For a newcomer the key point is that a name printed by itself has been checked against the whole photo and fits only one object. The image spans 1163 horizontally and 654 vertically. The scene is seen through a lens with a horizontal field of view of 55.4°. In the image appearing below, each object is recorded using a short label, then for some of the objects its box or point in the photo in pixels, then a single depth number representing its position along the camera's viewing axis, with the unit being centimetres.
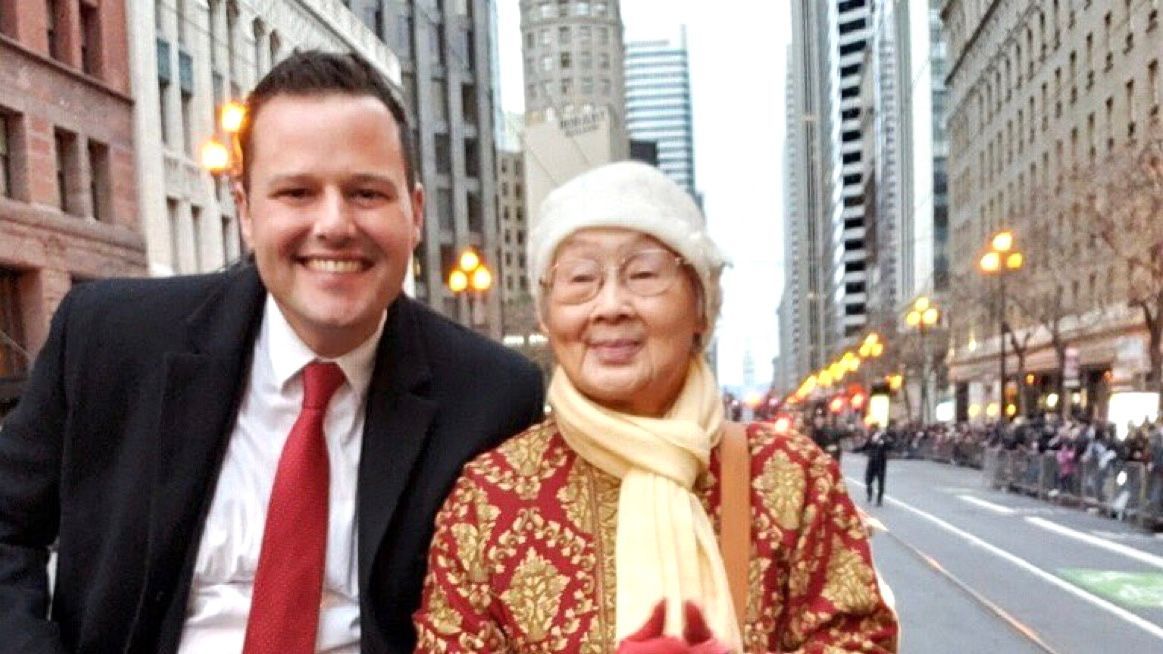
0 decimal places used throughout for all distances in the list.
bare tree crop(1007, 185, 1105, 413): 3231
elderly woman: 233
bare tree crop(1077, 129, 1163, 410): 2400
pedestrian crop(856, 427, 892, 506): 2247
